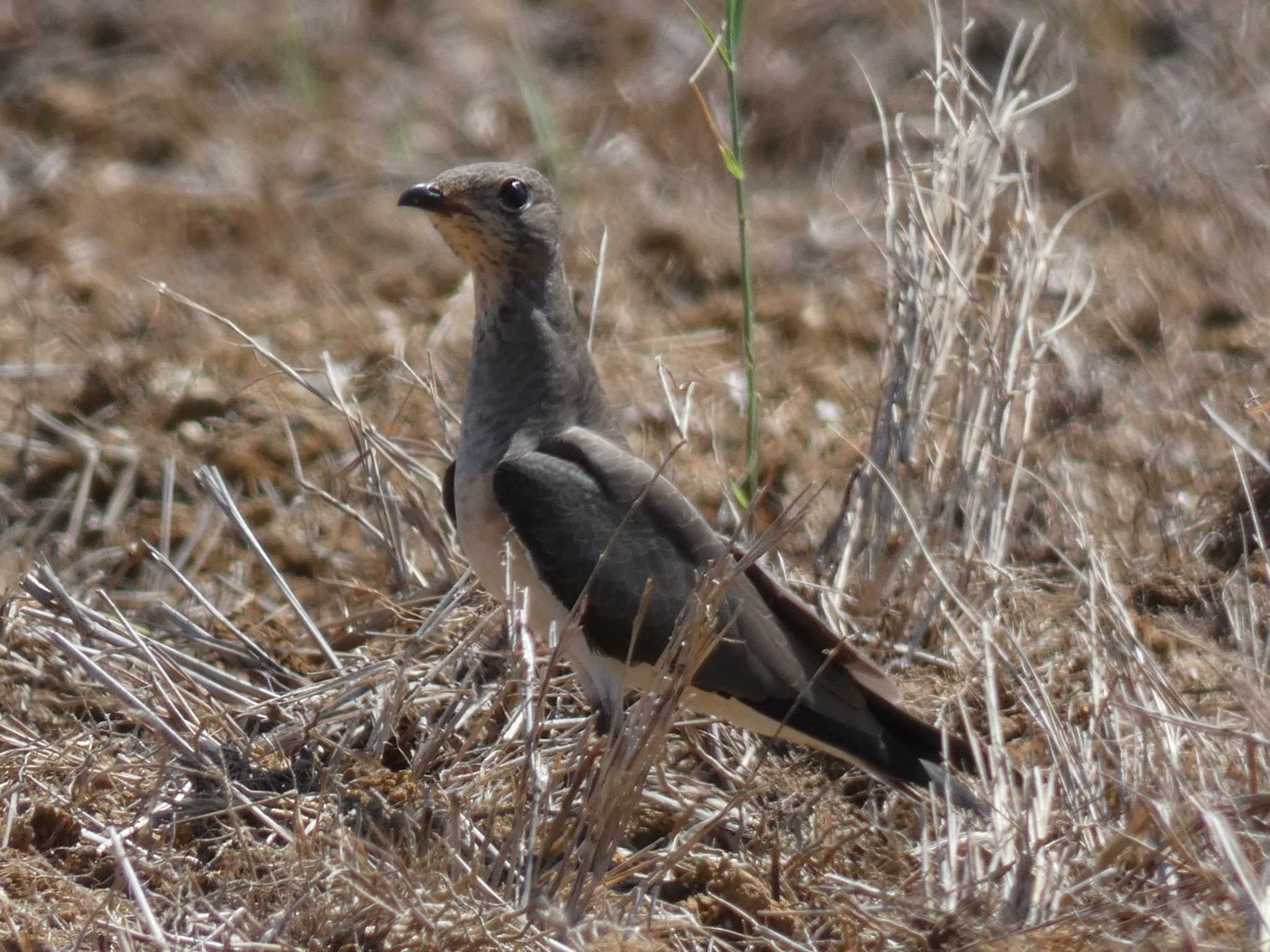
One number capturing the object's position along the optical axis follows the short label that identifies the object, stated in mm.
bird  7777
